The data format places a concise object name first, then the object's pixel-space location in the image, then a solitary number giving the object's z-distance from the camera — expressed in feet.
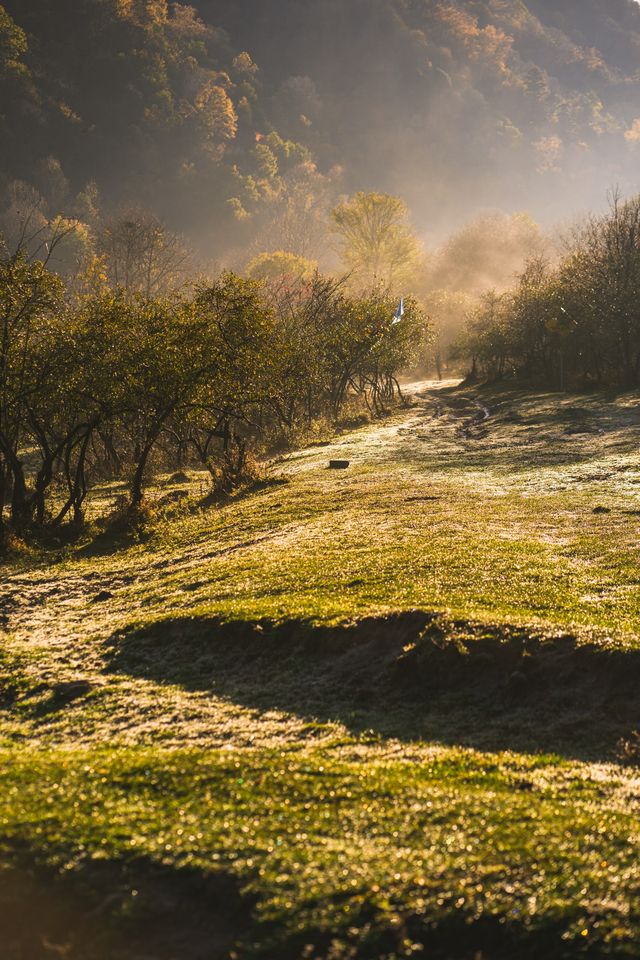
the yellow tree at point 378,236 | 492.13
